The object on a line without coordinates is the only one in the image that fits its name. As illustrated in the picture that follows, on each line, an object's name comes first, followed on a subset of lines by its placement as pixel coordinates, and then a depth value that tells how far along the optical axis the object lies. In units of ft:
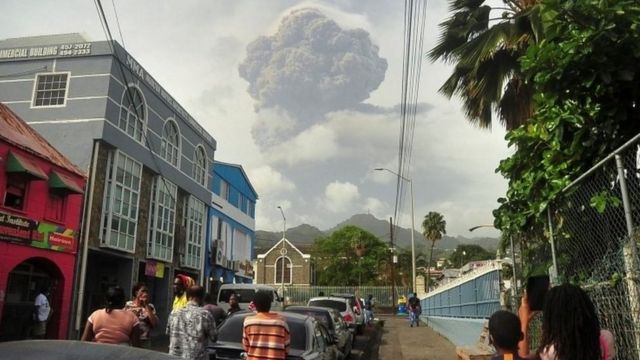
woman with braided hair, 9.63
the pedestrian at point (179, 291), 31.71
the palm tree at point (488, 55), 33.88
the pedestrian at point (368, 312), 103.19
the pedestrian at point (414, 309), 98.37
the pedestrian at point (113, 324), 19.61
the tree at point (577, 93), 17.61
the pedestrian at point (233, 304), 39.02
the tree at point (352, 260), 231.50
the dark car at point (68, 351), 9.98
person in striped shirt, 18.47
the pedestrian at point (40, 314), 52.70
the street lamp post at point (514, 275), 26.81
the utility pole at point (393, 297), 165.99
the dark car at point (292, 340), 24.39
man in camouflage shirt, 21.08
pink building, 52.75
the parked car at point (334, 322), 44.59
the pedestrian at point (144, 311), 25.02
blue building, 110.93
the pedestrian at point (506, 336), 10.42
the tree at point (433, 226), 225.15
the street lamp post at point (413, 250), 118.52
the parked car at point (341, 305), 65.46
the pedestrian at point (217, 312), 32.85
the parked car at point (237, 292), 62.59
